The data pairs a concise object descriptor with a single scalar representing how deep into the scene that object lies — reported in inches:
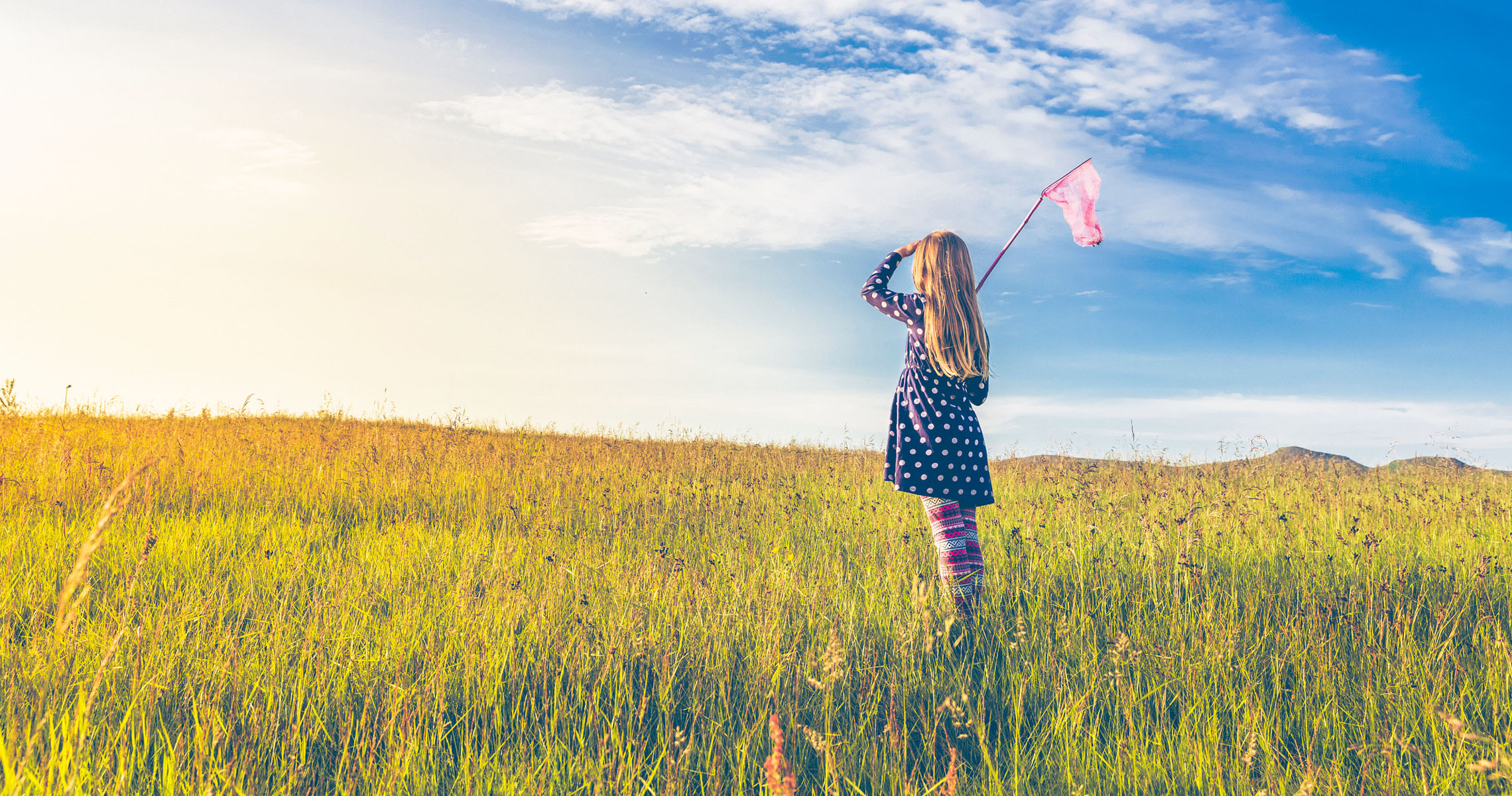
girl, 156.1
